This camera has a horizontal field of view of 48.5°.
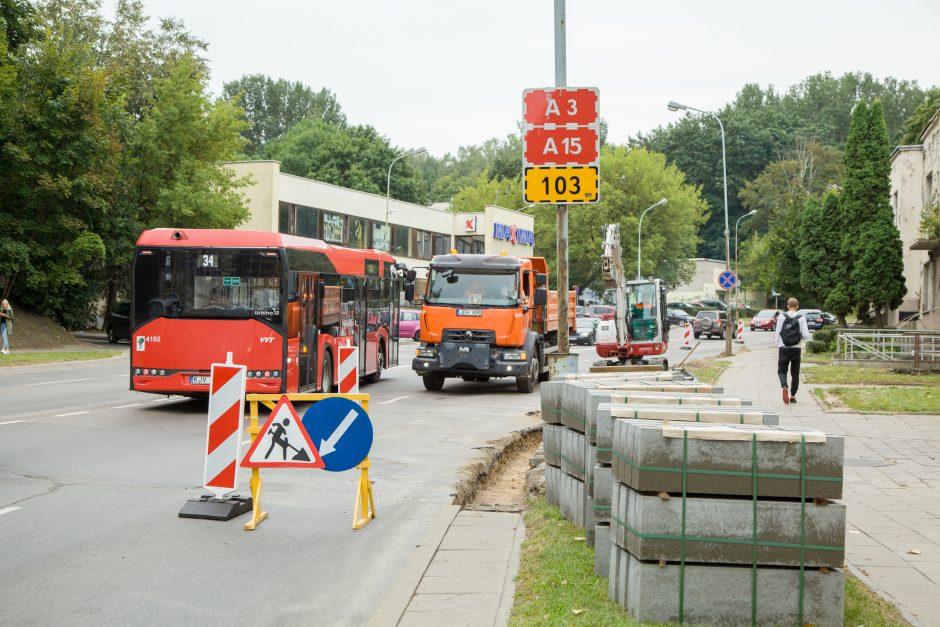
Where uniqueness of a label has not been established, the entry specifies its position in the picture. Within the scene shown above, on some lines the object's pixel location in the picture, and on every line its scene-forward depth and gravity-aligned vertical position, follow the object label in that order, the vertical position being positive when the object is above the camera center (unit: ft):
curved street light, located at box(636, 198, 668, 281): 248.32 +20.83
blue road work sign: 27.32 -2.96
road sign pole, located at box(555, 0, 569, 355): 49.88 +4.21
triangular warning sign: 27.14 -3.26
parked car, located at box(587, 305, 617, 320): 201.26 +1.84
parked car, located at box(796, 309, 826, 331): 207.02 +0.35
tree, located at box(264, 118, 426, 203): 258.41 +39.67
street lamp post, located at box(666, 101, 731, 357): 131.48 +10.86
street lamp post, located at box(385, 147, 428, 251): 173.77 +16.43
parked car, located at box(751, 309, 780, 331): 240.12 +0.12
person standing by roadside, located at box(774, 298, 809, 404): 63.21 -1.19
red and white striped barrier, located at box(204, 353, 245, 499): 27.66 -2.77
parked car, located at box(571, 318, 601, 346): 169.68 -1.81
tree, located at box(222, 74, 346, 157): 367.86 +75.74
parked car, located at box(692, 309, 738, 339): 206.39 -0.72
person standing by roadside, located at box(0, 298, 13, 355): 104.13 -0.41
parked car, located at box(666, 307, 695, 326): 257.75 +0.80
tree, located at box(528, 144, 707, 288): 260.62 +26.98
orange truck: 71.36 -0.09
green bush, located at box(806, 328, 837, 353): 123.75 -2.52
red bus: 53.93 +0.51
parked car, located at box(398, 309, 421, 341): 161.27 -0.72
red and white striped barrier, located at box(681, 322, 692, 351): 120.85 -2.03
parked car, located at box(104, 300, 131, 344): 131.44 -0.34
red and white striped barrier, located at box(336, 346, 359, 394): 33.76 -1.63
